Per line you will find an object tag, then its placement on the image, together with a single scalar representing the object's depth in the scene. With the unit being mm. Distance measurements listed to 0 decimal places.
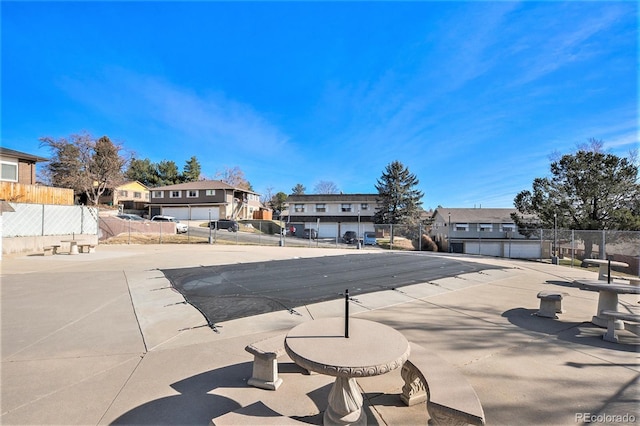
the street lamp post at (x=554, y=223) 15789
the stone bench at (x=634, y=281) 6470
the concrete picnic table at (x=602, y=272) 8671
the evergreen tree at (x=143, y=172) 52375
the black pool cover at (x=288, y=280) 5992
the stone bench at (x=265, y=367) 2941
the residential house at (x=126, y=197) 45500
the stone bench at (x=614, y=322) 3989
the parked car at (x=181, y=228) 29359
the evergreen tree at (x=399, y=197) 34406
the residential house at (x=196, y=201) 39388
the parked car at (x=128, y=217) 30728
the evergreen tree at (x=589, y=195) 18781
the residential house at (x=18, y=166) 17862
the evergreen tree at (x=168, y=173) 51316
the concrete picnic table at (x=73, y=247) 13367
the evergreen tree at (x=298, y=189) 81812
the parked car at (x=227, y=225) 31422
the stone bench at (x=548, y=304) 5332
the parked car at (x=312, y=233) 34356
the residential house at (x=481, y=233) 26250
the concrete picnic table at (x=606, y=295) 4773
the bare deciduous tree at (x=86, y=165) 36969
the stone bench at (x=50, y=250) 13220
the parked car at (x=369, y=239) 28016
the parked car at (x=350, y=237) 29788
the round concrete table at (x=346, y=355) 2111
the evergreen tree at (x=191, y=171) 52312
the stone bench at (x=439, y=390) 1972
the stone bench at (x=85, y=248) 14087
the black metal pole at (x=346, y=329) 2644
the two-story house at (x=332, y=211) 37312
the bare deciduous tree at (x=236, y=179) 61625
